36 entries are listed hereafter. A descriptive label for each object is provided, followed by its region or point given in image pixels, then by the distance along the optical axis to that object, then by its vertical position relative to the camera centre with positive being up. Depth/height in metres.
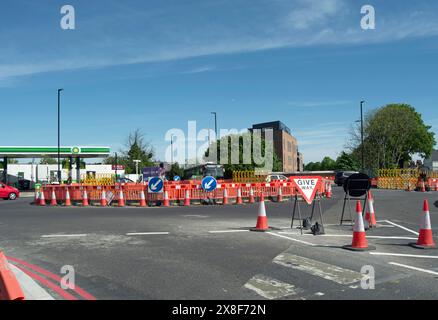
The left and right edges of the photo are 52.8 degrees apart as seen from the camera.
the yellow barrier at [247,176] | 36.28 +0.05
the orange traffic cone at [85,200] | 22.96 -1.10
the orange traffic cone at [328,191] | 26.87 -0.93
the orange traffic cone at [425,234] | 9.18 -1.25
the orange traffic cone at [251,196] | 22.97 -1.00
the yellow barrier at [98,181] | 40.06 -0.21
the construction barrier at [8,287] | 5.04 -1.24
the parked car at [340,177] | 48.31 -0.15
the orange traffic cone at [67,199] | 23.27 -1.05
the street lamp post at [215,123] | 50.53 +6.21
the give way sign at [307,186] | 12.05 -0.28
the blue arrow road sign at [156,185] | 21.83 -0.35
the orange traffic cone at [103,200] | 22.55 -1.10
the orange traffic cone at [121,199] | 22.11 -1.03
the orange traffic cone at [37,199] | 24.77 -1.10
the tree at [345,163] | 88.93 +2.77
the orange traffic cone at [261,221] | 11.74 -1.19
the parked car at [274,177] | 39.38 -0.05
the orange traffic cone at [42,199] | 24.19 -1.08
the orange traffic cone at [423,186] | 34.04 -0.93
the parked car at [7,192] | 31.08 -0.88
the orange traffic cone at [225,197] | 22.23 -1.01
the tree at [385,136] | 58.56 +5.31
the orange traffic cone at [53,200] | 24.01 -1.13
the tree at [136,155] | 66.19 +3.64
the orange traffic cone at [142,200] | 21.97 -1.09
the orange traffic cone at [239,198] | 22.50 -1.08
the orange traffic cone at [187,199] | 21.86 -1.07
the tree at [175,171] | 69.76 +1.11
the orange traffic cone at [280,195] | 24.16 -1.05
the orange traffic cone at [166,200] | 21.72 -1.09
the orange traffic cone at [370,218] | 12.21 -1.23
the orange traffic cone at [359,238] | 8.90 -1.27
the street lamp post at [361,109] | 52.86 +7.92
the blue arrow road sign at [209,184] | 21.50 -0.33
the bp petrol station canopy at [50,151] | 45.81 +2.93
